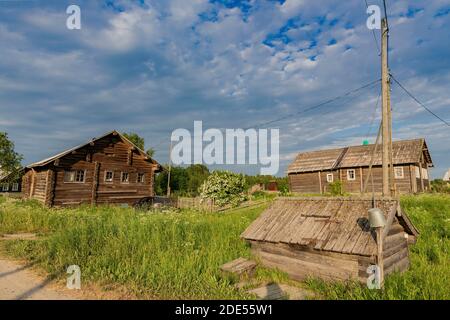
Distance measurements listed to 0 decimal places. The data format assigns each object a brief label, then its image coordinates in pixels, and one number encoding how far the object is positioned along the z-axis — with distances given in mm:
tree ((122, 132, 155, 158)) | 59350
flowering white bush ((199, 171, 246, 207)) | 23570
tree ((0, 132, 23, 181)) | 32156
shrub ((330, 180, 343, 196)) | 21750
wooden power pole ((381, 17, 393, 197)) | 9889
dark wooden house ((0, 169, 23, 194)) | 32750
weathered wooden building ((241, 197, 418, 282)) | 6121
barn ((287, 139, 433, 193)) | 26797
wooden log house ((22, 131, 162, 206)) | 22078
